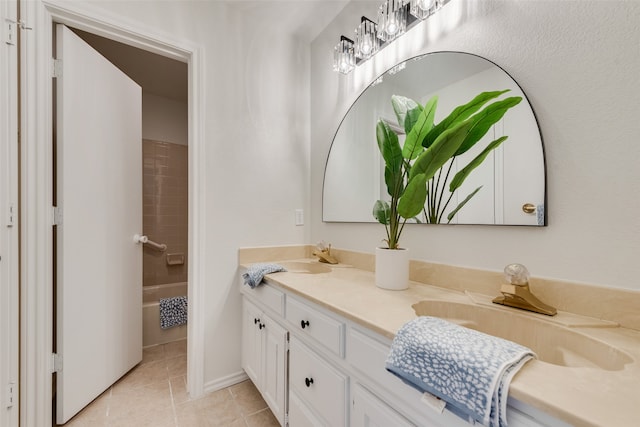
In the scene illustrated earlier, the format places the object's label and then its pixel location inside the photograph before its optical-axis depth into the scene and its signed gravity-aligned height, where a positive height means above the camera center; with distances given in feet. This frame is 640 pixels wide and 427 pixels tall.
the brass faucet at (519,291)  2.66 -0.82
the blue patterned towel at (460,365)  1.54 -0.99
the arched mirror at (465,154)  3.01 +0.98
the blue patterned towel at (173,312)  7.56 -2.98
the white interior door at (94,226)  4.58 -0.31
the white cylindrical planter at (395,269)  3.54 -0.77
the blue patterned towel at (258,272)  4.54 -1.06
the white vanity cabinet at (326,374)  2.15 -1.77
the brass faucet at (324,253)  5.55 -0.89
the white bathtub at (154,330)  7.39 -3.43
